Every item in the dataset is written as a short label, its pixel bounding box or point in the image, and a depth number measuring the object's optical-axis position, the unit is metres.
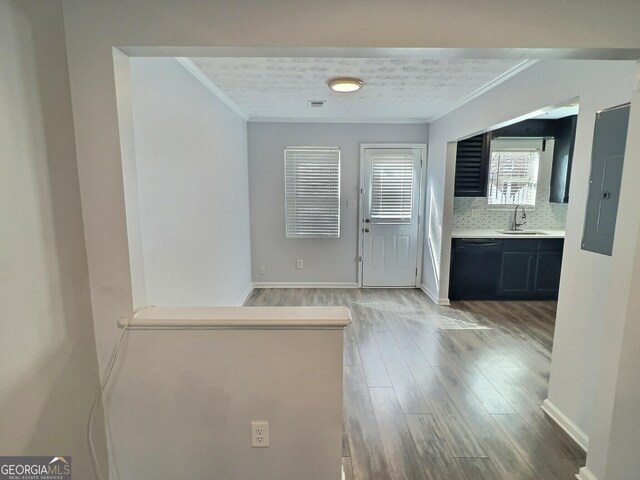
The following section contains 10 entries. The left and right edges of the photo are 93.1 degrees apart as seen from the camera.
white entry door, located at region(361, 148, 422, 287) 4.42
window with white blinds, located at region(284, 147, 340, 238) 4.40
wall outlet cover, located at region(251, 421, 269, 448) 1.37
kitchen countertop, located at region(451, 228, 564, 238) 3.86
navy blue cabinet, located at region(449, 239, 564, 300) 3.88
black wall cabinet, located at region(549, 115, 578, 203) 3.79
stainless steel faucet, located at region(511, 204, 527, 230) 4.43
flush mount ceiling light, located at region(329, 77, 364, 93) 2.62
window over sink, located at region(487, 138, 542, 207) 4.45
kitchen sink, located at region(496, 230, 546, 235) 4.03
